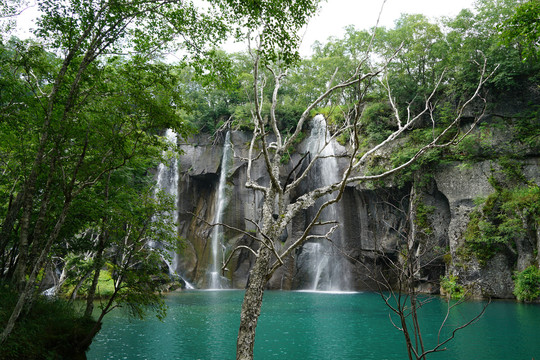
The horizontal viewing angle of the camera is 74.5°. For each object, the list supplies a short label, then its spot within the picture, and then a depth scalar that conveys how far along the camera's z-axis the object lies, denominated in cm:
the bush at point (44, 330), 622
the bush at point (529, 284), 1741
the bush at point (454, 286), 1914
